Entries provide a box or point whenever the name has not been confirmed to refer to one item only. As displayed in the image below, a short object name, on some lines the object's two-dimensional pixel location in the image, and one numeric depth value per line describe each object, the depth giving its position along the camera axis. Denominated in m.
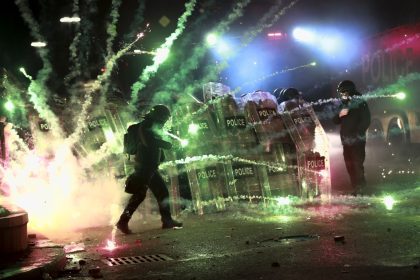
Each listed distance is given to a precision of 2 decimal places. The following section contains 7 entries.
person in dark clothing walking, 8.45
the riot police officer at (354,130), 11.32
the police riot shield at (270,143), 10.32
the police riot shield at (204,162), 9.90
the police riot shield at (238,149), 10.17
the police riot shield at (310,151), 10.32
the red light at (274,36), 25.19
